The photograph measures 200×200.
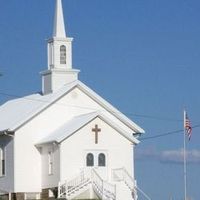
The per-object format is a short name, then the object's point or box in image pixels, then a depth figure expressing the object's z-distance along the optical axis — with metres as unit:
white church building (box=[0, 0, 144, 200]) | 68.06
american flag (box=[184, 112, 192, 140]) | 68.19
